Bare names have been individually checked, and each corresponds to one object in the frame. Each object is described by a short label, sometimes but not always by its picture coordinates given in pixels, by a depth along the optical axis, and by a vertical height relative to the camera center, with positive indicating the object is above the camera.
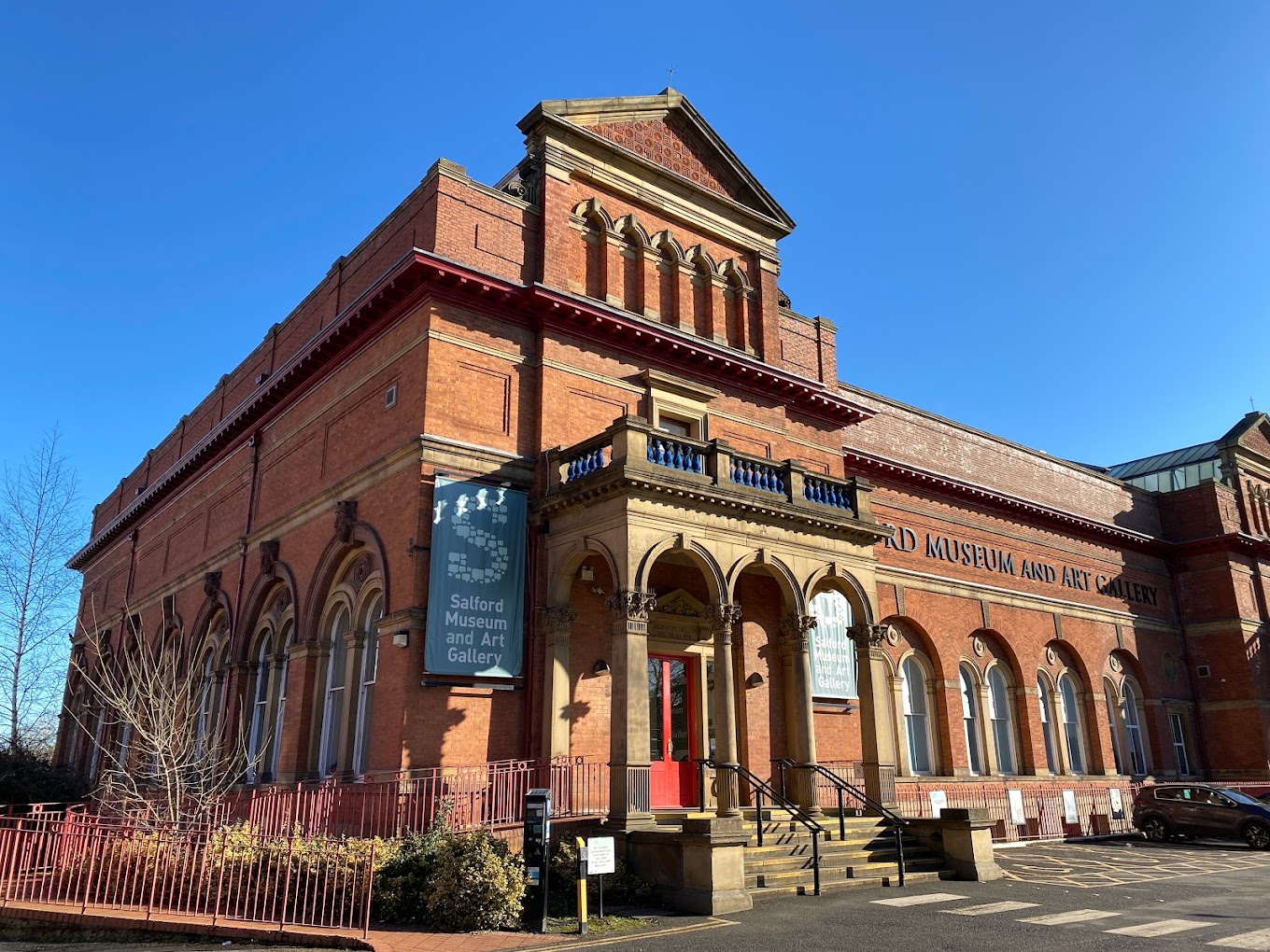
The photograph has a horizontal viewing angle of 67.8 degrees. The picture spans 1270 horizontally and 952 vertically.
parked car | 21.86 -1.21
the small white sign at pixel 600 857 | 11.35 -1.03
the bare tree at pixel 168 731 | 15.70 +0.98
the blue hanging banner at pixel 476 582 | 16.02 +3.14
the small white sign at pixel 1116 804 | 26.11 -1.09
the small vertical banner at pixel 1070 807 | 24.94 -1.12
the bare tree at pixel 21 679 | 31.05 +3.18
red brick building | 16.31 +4.84
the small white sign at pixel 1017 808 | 23.50 -1.07
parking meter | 11.48 -0.97
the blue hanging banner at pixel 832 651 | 21.52 +2.56
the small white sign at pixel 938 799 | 22.70 -0.80
